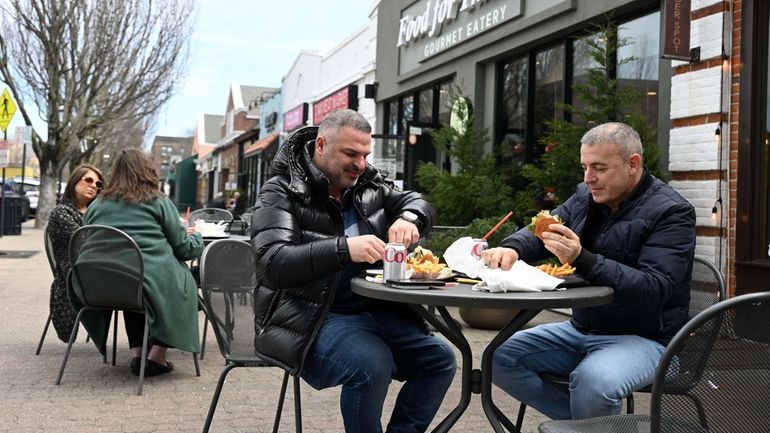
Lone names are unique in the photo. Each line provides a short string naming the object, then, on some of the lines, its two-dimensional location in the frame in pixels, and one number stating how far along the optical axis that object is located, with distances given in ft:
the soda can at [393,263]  9.38
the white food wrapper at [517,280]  8.95
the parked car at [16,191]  83.49
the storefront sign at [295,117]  74.64
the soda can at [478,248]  10.57
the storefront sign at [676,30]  21.91
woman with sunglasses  17.76
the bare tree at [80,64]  73.41
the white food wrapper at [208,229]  20.93
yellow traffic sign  48.73
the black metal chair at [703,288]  11.42
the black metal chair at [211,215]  30.63
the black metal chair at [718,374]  6.14
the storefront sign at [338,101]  58.08
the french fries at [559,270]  9.98
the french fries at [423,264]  9.79
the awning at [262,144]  88.17
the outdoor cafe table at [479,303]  8.40
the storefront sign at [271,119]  94.61
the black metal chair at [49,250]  18.03
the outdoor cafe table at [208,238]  20.88
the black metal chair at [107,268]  15.76
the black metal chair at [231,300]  11.32
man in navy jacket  9.27
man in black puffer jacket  9.40
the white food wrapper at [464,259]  10.54
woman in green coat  16.07
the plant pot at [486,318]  22.66
